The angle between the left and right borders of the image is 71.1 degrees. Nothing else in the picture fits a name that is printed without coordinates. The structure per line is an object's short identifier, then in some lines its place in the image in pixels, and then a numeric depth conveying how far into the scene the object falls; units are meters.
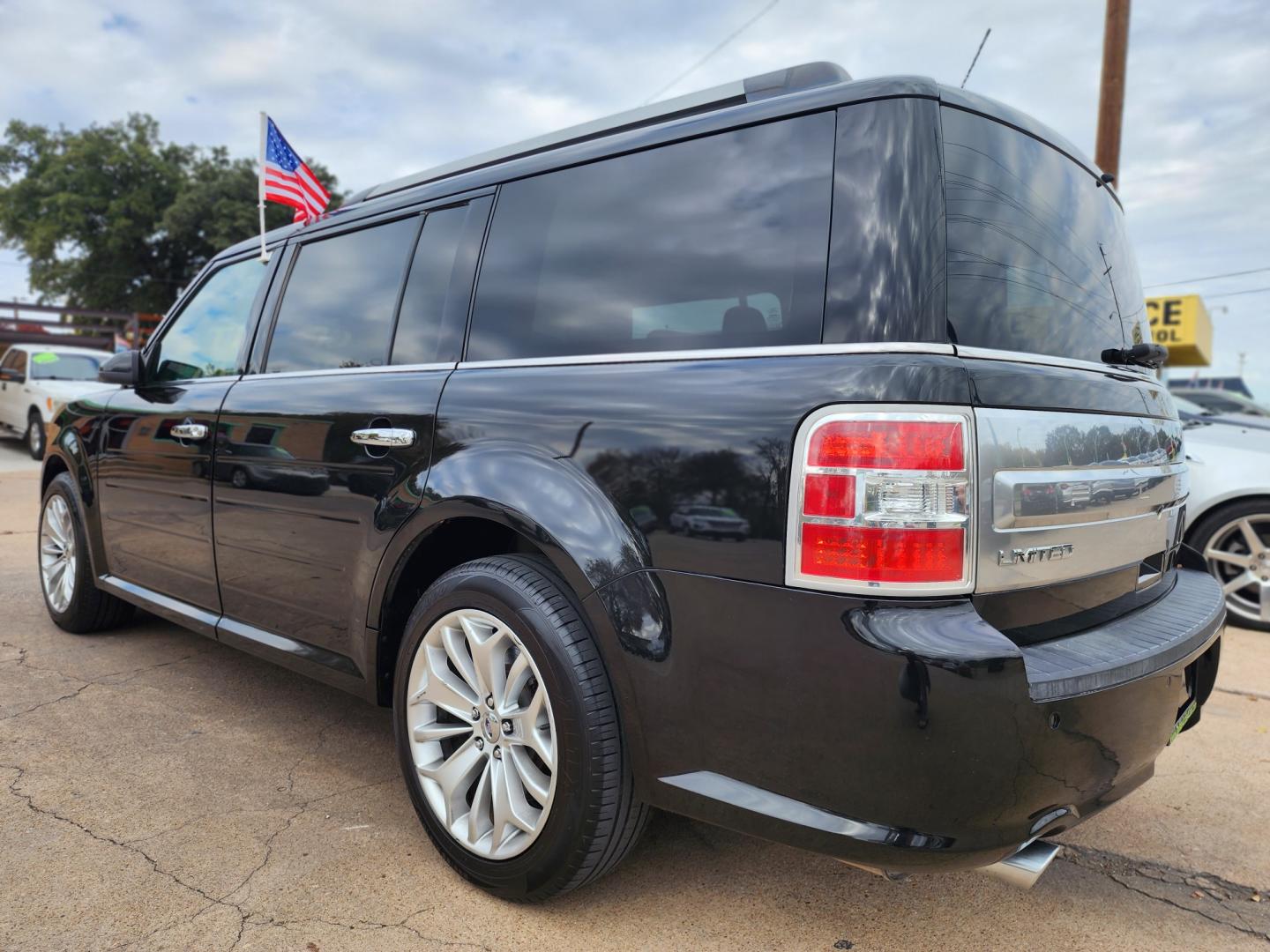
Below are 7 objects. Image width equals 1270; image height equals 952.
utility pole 8.27
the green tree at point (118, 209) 32.53
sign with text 18.88
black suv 1.58
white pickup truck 12.02
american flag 5.82
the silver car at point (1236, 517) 4.99
